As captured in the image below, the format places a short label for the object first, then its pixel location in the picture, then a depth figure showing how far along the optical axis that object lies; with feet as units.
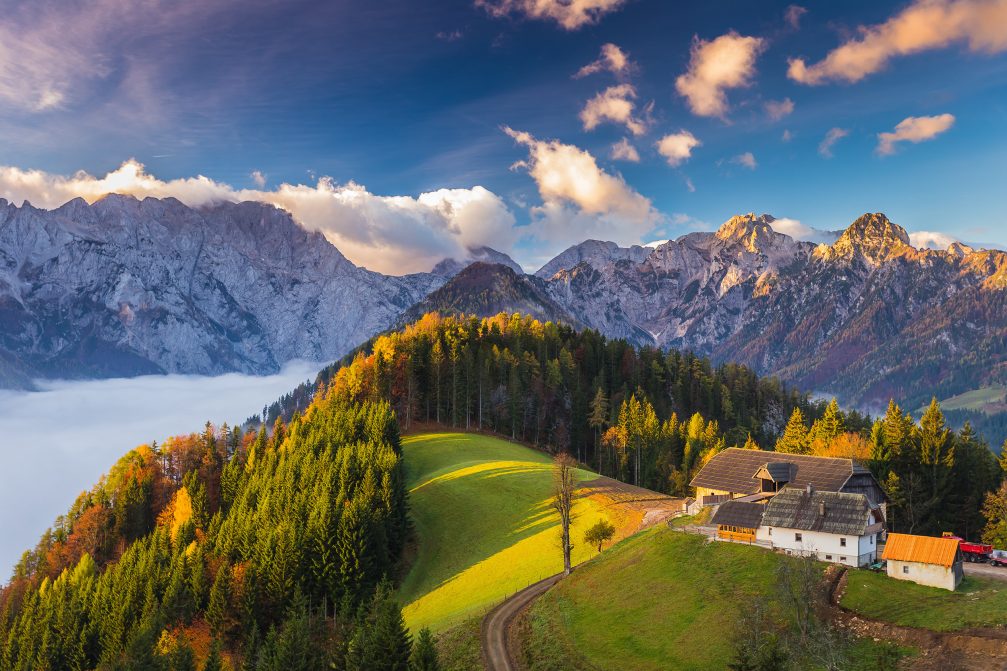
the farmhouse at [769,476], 226.38
